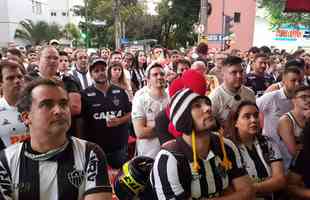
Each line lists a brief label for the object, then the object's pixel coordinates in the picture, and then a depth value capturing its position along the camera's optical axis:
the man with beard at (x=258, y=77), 4.90
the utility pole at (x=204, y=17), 10.91
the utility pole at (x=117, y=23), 22.48
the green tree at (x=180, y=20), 22.92
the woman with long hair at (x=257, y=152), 2.25
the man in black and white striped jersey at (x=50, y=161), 1.43
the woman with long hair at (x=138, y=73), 6.73
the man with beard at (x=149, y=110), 3.04
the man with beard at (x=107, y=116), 3.32
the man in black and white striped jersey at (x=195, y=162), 1.75
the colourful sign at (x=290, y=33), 29.85
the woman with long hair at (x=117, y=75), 4.70
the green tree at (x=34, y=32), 30.66
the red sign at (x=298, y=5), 4.63
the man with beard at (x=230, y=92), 3.01
